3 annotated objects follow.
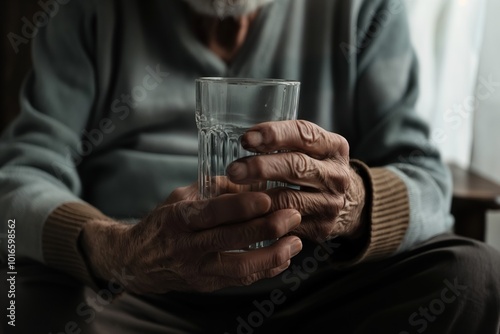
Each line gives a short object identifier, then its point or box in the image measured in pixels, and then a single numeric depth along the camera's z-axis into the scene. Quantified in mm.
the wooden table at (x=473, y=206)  1552
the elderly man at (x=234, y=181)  1105
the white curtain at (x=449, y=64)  1936
